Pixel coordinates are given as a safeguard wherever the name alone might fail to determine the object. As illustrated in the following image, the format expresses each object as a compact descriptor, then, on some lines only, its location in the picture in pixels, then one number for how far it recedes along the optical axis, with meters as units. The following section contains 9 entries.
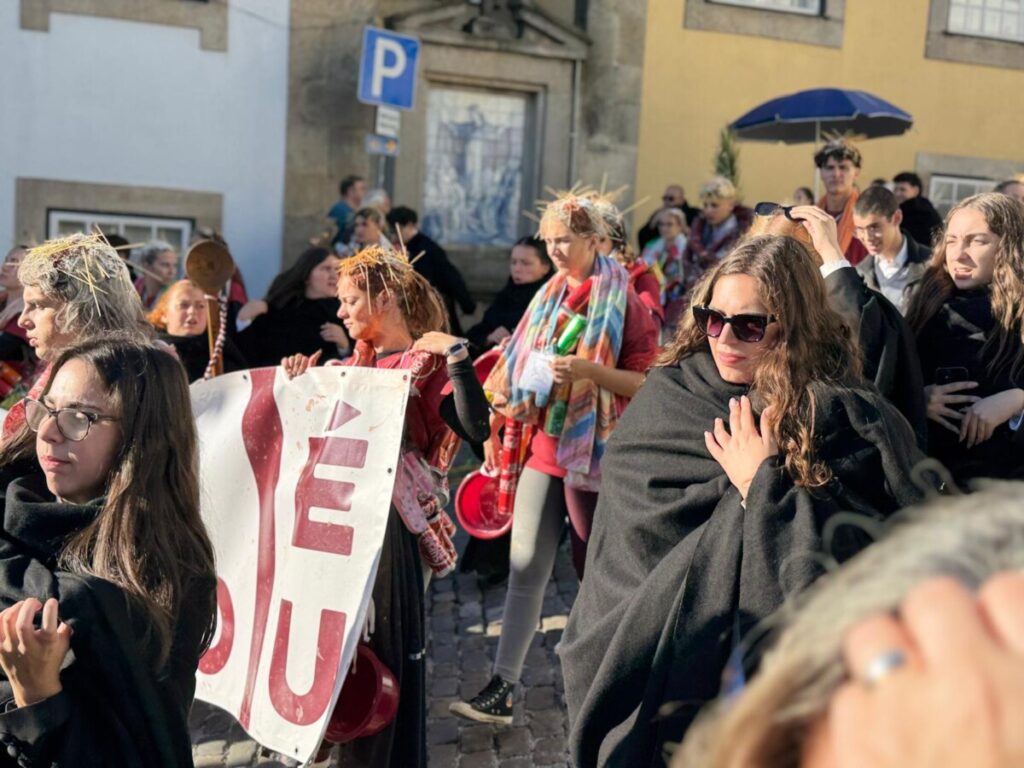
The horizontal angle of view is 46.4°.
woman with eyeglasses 2.25
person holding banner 3.97
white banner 3.87
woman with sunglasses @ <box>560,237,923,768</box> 2.72
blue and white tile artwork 12.73
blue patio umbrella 10.87
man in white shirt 5.30
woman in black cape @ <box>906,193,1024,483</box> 4.02
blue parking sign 9.72
